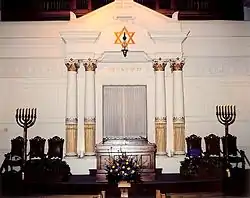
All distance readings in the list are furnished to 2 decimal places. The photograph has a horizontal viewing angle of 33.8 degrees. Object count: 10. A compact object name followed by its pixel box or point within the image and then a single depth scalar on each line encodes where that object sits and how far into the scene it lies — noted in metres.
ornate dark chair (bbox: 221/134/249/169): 12.02
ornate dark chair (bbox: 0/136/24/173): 11.66
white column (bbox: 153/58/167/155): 12.50
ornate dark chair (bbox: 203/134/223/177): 10.82
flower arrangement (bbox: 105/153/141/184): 9.27
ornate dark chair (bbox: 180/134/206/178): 10.80
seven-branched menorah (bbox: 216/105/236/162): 11.57
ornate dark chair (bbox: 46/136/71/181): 10.66
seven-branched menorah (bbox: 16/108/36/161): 11.32
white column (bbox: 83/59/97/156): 12.45
